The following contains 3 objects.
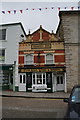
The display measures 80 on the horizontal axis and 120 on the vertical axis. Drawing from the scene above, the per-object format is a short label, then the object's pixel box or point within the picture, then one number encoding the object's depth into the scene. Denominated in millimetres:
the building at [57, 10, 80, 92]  15953
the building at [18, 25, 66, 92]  16281
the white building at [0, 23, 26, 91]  16641
